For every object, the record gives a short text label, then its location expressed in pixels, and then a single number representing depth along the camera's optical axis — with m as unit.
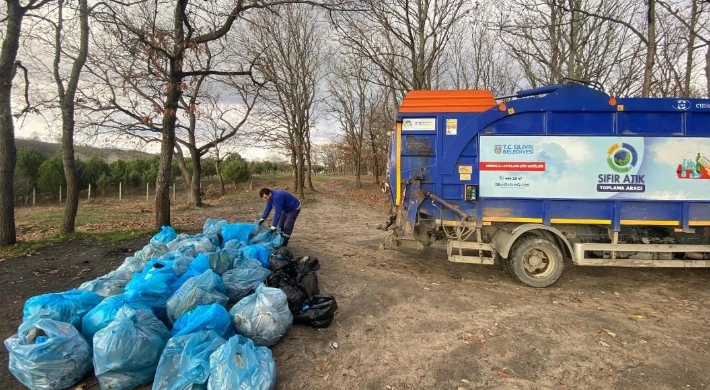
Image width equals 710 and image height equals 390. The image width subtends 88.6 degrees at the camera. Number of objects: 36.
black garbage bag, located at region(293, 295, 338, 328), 4.10
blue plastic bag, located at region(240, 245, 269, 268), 5.43
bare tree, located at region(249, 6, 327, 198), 22.16
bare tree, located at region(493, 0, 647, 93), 12.76
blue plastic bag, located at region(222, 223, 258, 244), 6.62
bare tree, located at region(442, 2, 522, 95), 22.16
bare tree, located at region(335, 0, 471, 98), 13.45
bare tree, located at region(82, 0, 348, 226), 7.80
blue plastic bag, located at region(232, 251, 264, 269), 4.97
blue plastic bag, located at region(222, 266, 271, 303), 4.44
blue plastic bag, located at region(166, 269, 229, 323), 3.58
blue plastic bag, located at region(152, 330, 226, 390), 2.70
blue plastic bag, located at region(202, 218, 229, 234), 7.05
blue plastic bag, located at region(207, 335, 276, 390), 2.63
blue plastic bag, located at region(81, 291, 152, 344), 3.19
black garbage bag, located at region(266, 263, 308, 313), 4.27
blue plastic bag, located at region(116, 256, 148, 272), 4.71
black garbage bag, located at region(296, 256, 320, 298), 4.75
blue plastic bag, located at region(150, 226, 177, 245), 6.38
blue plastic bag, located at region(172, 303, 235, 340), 3.23
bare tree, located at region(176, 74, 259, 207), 18.30
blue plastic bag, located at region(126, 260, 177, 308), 3.71
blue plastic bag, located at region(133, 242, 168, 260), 5.46
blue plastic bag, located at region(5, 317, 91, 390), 2.79
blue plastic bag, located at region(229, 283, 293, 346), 3.57
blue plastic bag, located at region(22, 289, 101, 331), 3.19
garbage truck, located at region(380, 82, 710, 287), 5.46
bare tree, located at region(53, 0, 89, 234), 9.02
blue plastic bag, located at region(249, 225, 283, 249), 6.45
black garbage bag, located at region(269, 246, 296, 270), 5.27
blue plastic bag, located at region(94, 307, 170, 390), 2.81
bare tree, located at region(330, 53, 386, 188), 31.83
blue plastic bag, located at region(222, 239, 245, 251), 5.77
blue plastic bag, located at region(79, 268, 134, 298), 4.11
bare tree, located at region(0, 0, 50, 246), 7.49
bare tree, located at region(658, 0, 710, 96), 11.89
